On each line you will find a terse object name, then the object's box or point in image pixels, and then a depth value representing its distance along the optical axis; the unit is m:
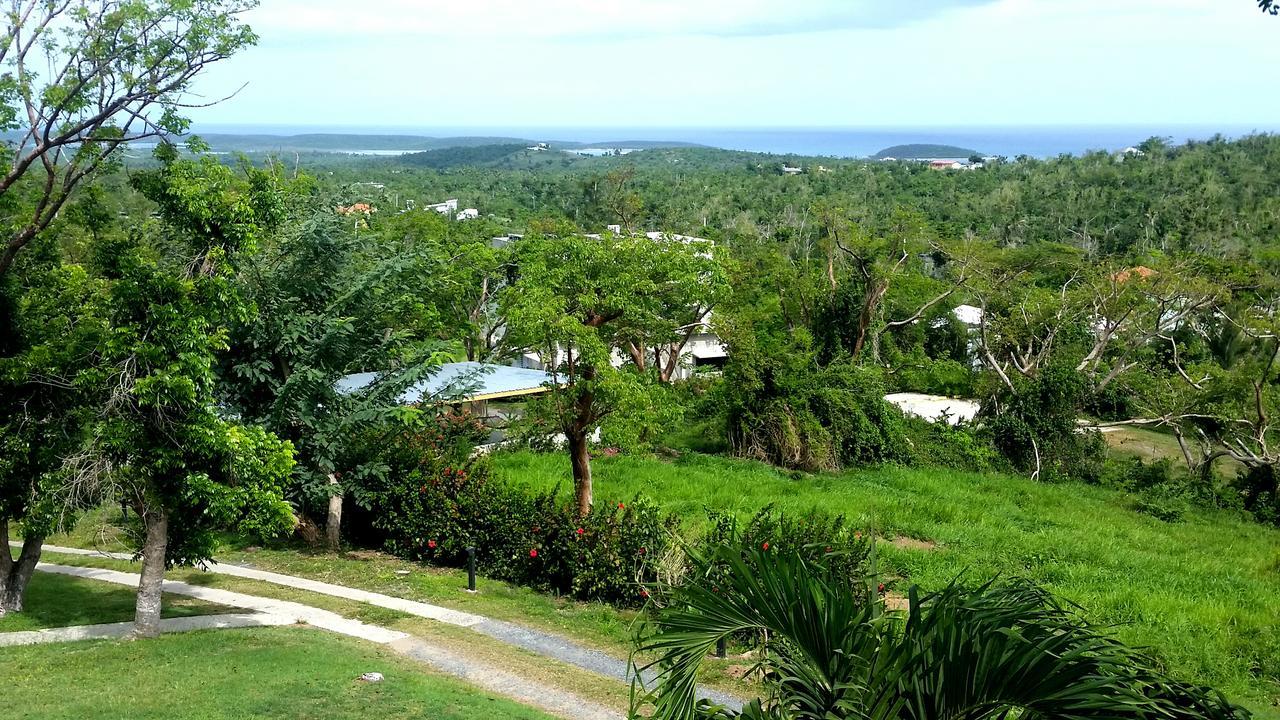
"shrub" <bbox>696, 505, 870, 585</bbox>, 11.63
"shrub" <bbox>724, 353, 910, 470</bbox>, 25.19
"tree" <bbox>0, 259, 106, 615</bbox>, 11.11
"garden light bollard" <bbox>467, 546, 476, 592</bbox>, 14.29
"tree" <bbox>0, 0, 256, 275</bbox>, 11.77
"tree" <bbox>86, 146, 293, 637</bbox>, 10.70
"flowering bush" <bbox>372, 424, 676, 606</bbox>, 13.67
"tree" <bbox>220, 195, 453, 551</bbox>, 16.17
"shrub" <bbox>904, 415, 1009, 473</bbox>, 26.78
